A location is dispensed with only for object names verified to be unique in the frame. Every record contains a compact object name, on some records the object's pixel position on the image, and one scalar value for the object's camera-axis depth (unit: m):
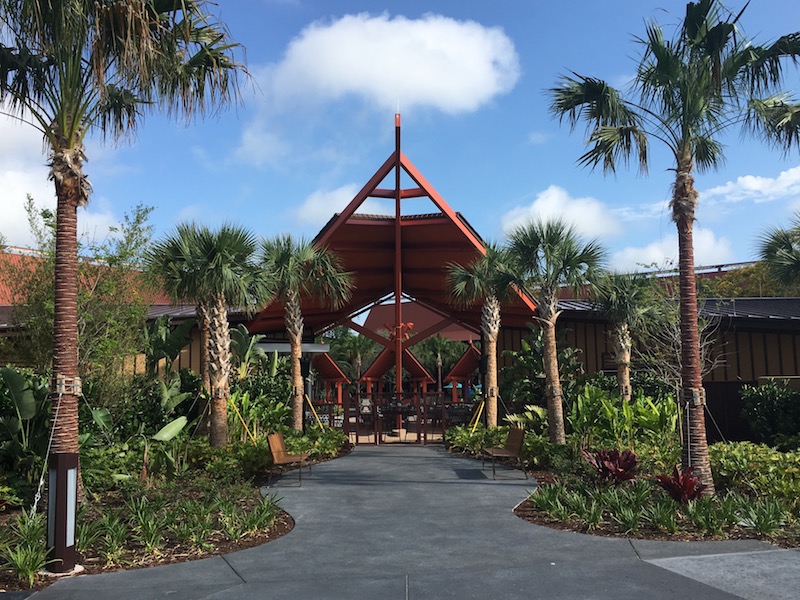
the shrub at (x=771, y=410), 12.23
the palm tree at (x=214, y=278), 11.62
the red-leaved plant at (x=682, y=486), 7.84
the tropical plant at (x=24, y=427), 8.59
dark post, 5.95
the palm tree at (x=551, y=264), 12.44
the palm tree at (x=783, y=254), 12.42
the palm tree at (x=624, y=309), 14.68
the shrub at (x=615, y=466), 8.80
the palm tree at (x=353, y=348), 40.62
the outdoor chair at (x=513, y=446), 11.25
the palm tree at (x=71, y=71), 6.60
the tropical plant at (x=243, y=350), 17.34
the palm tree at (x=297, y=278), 14.81
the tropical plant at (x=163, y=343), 13.89
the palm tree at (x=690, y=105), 8.72
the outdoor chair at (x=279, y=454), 10.85
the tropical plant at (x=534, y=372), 17.05
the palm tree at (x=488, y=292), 15.62
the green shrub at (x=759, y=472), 8.12
